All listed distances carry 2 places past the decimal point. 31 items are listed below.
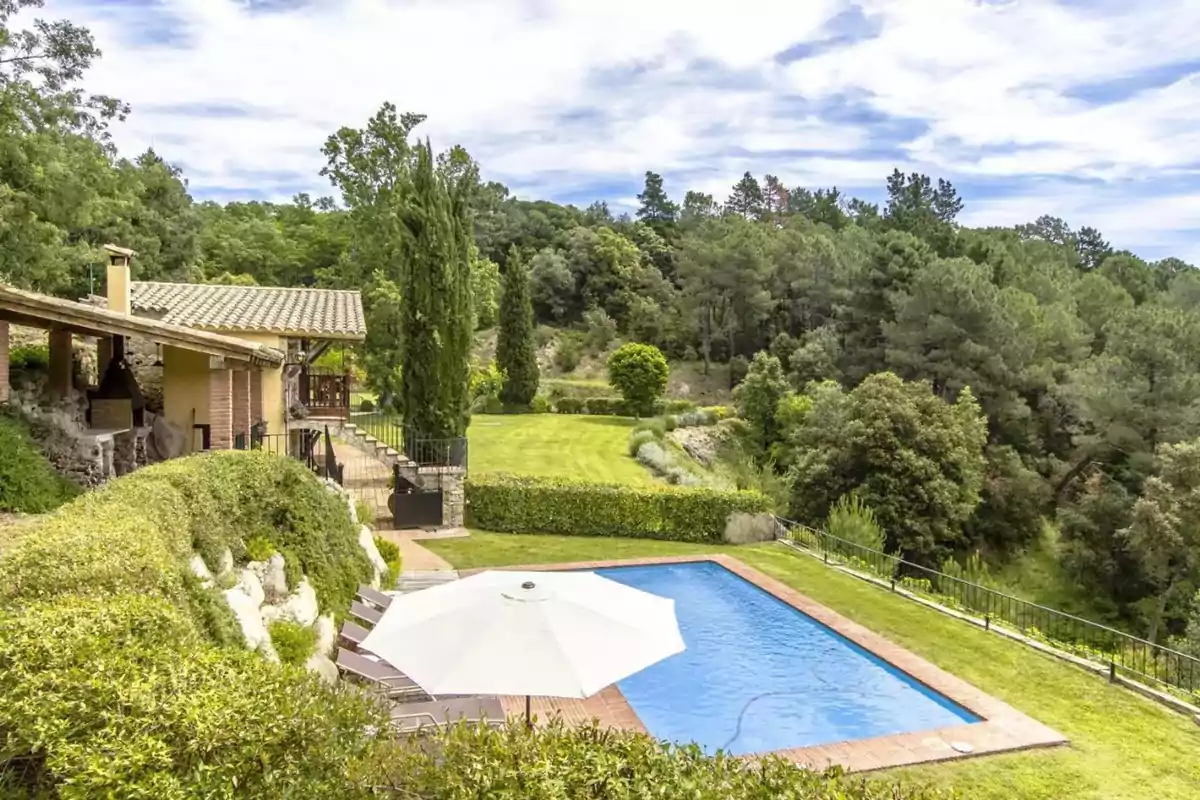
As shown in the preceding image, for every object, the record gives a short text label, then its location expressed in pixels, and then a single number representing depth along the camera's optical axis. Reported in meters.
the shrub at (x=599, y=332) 55.25
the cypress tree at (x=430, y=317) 20.47
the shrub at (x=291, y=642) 8.02
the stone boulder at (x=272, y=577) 8.88
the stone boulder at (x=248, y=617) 7.39
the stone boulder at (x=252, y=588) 8.21
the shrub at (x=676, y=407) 44.50
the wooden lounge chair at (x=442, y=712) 7.66
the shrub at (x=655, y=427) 36.62
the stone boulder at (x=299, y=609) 8.68
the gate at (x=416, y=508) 18.61
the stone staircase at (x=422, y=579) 13.06
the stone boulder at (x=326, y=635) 9.08
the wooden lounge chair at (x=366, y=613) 10.05
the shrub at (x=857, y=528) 20.09
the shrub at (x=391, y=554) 13.65
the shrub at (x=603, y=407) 44.50
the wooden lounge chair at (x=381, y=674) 8.55
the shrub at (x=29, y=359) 12.93
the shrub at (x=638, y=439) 33.25
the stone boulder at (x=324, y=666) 8.52
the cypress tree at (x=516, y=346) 43.19
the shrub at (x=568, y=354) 54.12
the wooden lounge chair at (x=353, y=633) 8.98
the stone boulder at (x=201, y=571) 7.01
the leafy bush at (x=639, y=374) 42.47
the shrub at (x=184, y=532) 5.27
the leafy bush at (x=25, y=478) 9.43
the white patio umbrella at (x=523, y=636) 6.03
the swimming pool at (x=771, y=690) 9.80
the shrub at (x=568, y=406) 45.00
